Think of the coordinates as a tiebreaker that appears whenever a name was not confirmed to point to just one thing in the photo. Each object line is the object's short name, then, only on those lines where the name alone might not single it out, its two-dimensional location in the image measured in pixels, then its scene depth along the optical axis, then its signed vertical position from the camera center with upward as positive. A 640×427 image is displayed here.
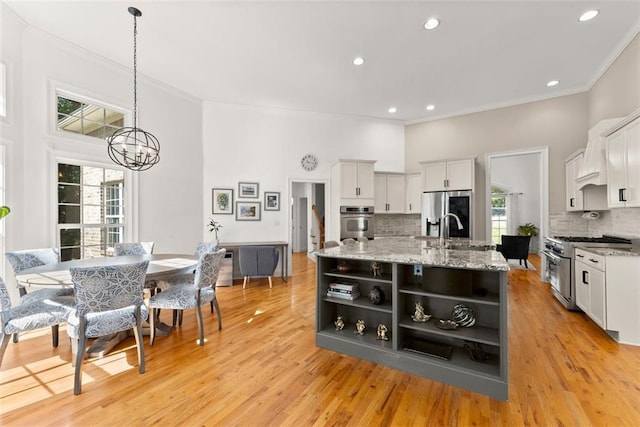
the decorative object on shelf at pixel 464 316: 2.18 -0.81
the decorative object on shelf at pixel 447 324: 2.15 -0.87
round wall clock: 5.93 +1.12
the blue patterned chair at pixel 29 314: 2.19 -0.84
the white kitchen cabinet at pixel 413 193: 6.21 +0.48
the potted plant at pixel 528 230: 7.57 -0.45
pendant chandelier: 2.95 +0.74
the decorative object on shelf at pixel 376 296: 2.47 -0.74
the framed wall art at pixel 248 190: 5.57 +0.49
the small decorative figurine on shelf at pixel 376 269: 2.60 -0.52
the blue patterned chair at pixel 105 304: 2.04 -0.70
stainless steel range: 3.48 -0.63
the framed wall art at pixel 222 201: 5.44 +0.26
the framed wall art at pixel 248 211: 5.56 +0.06
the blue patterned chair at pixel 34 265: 2.71 -0.54
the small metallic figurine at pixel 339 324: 2.68 -1.07
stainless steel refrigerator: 5.38 +0.08
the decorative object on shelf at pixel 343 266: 2.70 -0.52
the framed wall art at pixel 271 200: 5.70 +0.28
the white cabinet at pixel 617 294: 2.69 -0.80
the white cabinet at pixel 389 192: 6.14 +0.49
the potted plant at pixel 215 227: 5.29 -0.25
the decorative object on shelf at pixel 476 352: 2.09 -1.06
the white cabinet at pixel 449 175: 5.41 +0.80
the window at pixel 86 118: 3.63 +1.35
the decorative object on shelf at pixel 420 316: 2.31 -0.86
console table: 5.15 -0.72
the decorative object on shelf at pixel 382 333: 2.45 -1.06
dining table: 2.29 -0.53
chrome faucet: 2.89 -0.31
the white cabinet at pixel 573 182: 4.29 +0.54
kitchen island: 1.98 -0.85
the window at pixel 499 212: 9.29 +0.07
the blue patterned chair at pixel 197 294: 2.75 -0.83
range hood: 3.47 +0.69
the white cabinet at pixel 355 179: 5.55 +0.70
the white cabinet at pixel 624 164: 2.75 +0.54
